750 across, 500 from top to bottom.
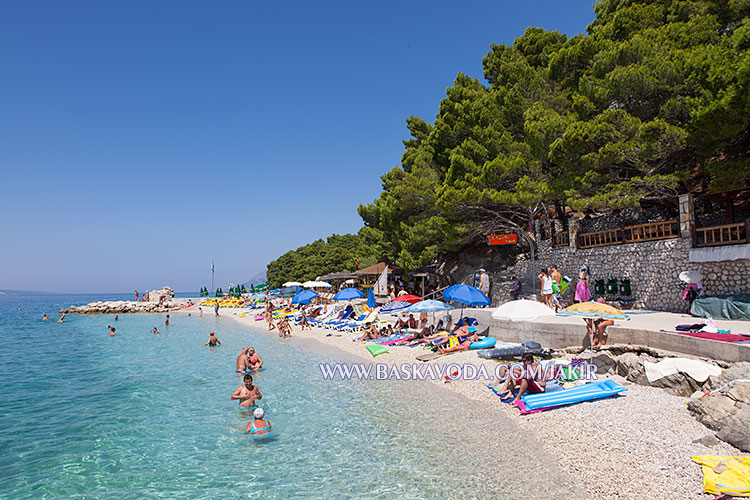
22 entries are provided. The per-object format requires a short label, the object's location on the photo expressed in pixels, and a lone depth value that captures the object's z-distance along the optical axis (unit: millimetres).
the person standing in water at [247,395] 9347
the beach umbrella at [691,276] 12305
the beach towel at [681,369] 7473
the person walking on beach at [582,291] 13288
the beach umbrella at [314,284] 34688
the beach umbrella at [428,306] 14336
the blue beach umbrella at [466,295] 13047
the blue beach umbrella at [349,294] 21906
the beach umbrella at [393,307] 16438
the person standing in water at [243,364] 12766
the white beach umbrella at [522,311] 9352
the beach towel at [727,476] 4395
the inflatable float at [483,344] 13211
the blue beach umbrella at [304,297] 24464
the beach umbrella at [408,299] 19484
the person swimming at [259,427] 7691
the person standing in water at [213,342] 20180
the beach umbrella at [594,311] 8531
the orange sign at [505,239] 21297
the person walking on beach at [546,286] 14391
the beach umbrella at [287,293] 50312
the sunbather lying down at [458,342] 13172
